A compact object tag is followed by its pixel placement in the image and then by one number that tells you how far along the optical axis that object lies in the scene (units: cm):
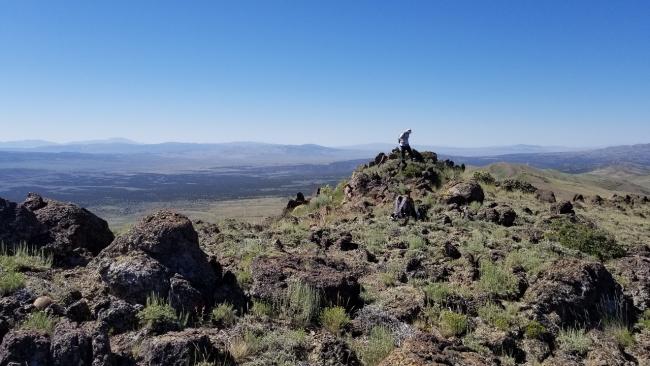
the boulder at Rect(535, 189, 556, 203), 2371
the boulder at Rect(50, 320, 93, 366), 530
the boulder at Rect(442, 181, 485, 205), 1848
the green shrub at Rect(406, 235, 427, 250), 1224
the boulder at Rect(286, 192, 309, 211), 2423
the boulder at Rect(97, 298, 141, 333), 663
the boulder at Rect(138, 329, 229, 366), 567
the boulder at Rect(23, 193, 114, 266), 928
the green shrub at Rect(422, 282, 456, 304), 851
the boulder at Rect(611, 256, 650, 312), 910
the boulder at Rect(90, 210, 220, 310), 725
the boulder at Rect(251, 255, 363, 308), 808
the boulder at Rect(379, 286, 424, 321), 796
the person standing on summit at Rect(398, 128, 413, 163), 2412
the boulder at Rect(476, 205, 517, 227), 1592
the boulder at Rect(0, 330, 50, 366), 522
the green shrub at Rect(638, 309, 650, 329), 810
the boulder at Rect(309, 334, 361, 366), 627
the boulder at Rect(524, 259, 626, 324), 821
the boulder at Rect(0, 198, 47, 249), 915
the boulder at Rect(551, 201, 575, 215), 1806
